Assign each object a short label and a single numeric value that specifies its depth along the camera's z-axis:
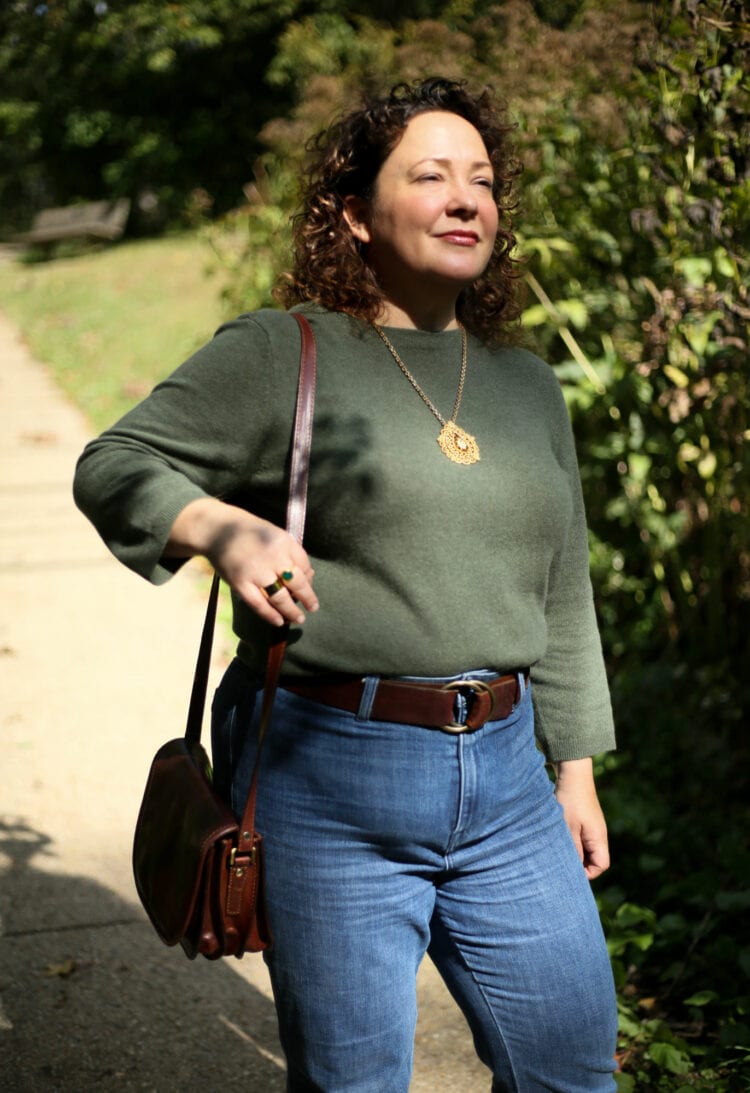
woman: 1.70
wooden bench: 20.86
